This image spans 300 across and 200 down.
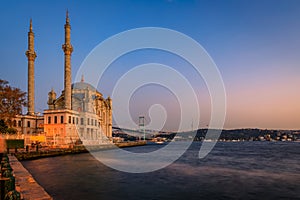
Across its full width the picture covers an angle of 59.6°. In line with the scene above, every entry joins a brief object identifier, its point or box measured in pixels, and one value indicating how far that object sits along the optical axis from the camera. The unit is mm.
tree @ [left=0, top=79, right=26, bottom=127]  41625
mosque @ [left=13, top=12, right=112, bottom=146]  59906
